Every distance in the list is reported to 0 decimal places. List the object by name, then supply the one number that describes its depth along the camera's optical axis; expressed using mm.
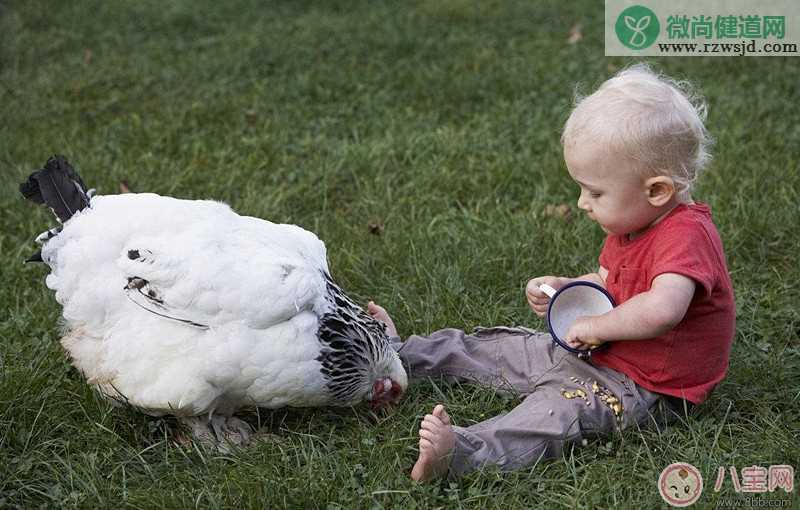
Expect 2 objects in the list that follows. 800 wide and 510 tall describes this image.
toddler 2430
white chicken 2576
